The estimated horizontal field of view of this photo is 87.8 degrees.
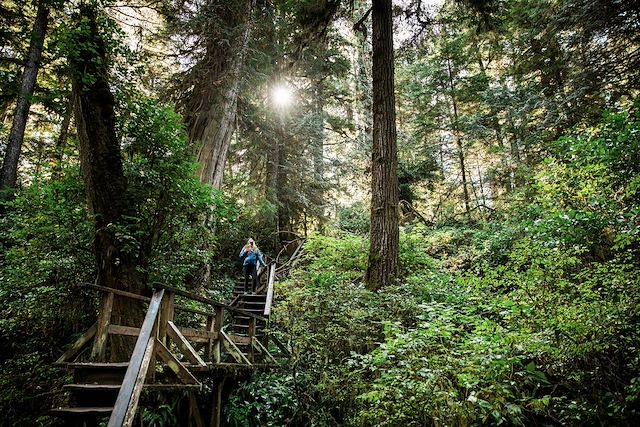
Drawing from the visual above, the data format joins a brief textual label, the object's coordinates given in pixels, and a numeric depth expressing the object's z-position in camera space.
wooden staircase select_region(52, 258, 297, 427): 3.96
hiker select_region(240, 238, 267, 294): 11.25
